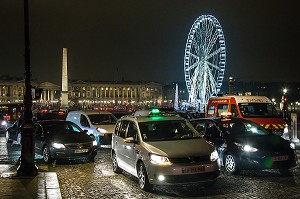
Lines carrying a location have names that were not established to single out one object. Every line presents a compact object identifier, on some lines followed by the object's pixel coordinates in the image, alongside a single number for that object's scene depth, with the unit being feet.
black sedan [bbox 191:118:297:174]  37.35
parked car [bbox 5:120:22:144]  70.33
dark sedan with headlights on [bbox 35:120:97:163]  48.11
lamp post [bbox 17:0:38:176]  38.70
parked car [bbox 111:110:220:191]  31.30
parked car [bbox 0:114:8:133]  108.27
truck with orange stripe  63.46
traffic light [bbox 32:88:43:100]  42.80
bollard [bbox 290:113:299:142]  70.08
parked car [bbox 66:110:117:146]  63.77
